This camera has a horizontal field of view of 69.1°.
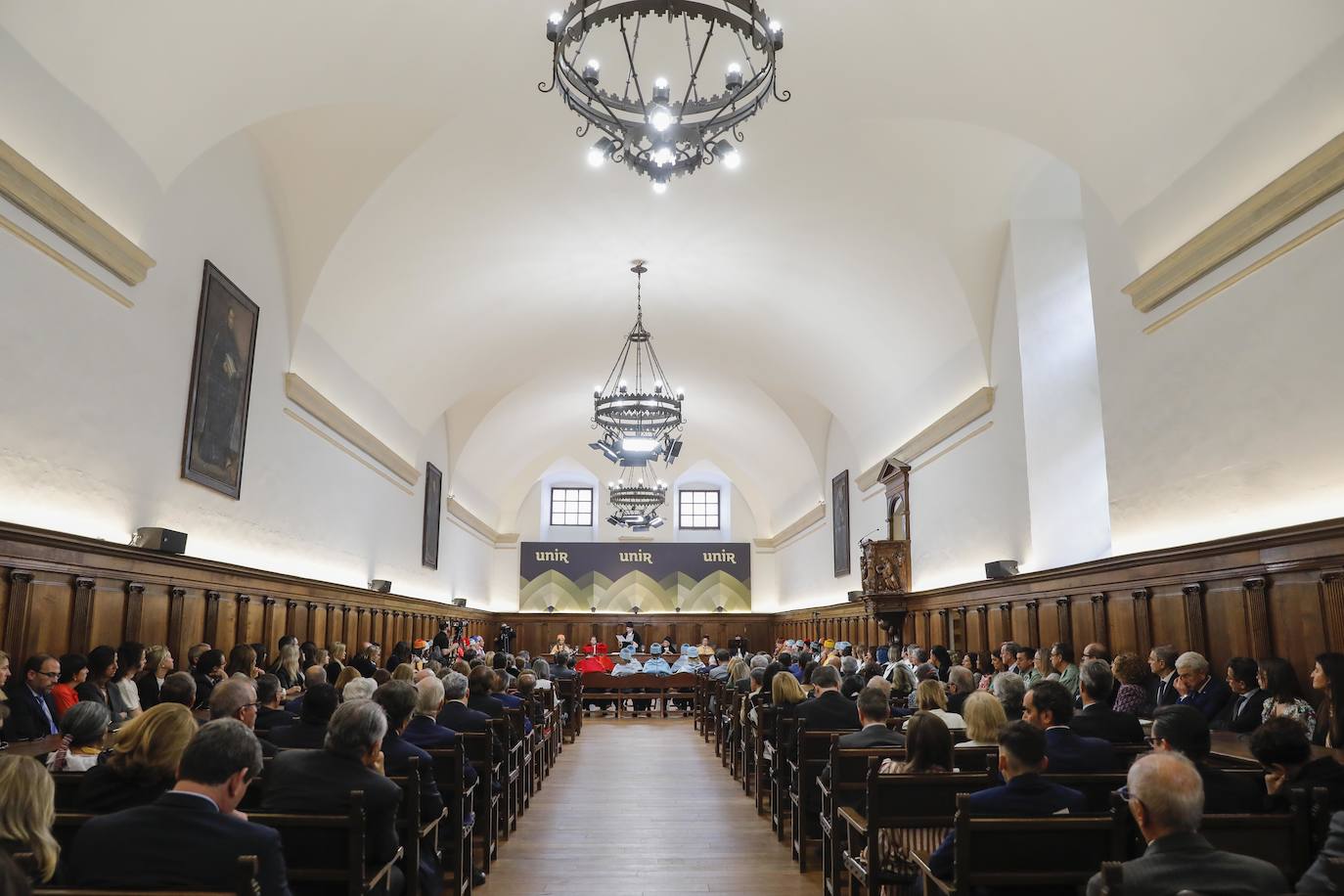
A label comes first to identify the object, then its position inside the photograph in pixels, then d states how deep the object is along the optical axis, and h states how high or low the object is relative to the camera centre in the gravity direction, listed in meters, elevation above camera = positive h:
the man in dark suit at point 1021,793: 3.43 -0.56
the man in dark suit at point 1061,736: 4.32 -0.45
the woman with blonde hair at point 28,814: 2.33 -0.44
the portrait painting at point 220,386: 9.23 +2.38
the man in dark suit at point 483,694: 7.73 -0.51
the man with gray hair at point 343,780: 3.63 -0.55
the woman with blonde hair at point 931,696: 5.98 -0.39
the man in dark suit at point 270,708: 5.89 -0.48
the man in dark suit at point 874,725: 5.57 -0.53
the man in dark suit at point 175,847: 2.50 -0.56
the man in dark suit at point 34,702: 5.60 -0.43
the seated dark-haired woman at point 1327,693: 5.07 -0.31
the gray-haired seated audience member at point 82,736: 4.18 -0.46
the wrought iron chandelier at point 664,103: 5.50 +3.15
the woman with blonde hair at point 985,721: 4.80 -0.43
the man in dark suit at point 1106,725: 5.13 -0.47
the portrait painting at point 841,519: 19.39 +2.24
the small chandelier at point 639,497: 19.69 +2.67
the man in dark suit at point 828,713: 6.94 -0.57
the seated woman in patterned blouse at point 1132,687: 6.82 -0.37
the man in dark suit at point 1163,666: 7.03 -0.24
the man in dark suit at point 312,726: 4.75 -0.47
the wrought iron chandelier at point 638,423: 13.16 +2.90
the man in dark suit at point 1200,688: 6.39 -0.35
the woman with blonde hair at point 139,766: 3.21 -0.44
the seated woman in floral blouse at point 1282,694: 5.47 -0.35
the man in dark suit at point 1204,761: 3.49 -0.46
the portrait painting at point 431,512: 19.52 +2.39
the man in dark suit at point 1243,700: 5.91 -0.40
